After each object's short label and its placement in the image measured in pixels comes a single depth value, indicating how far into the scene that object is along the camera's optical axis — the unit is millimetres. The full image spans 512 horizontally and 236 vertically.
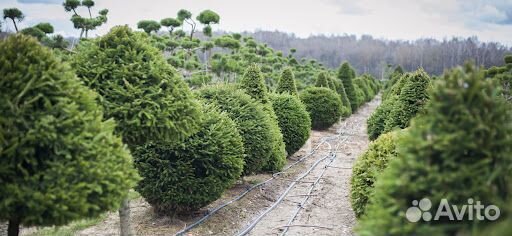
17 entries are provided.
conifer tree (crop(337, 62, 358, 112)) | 30656
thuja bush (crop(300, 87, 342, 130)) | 20562
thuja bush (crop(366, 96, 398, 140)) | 13336
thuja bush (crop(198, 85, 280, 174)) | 9188
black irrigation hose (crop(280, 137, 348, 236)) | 8146
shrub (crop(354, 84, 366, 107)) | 32369
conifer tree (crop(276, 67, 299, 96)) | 16453
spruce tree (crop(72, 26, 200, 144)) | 5238
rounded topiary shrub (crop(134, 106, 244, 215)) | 7273
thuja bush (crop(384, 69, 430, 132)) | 9680
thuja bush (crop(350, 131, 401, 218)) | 6898
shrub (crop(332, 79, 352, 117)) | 27462
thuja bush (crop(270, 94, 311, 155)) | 13359
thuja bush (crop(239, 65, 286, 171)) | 11203
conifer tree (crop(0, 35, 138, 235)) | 3549
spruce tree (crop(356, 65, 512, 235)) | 2535
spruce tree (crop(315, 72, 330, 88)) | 23281
